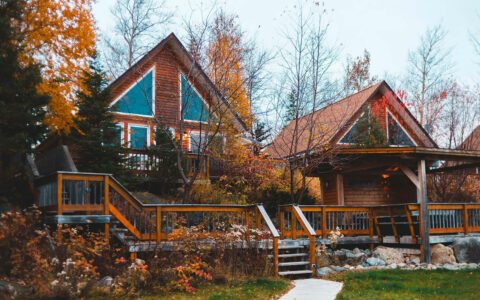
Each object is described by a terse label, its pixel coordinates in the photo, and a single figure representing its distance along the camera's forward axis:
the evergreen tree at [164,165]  18.89
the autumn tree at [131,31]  34.16
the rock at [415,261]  14.77
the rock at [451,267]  13.01
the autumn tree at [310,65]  17.78
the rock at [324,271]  12.86
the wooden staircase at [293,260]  12.45
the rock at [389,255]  14.89
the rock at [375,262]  14.38
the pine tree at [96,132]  17.61
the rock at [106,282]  10.11
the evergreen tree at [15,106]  13.49
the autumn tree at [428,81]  30.97
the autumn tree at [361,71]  38.44
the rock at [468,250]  14.72
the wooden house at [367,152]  16.11
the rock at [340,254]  14.59
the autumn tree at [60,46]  17.39
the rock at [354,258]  14.59
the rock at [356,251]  14.96
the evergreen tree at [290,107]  19.52
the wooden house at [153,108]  19.42
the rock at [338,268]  13.34
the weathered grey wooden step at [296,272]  12.19
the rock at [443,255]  14.79
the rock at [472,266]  13.32
